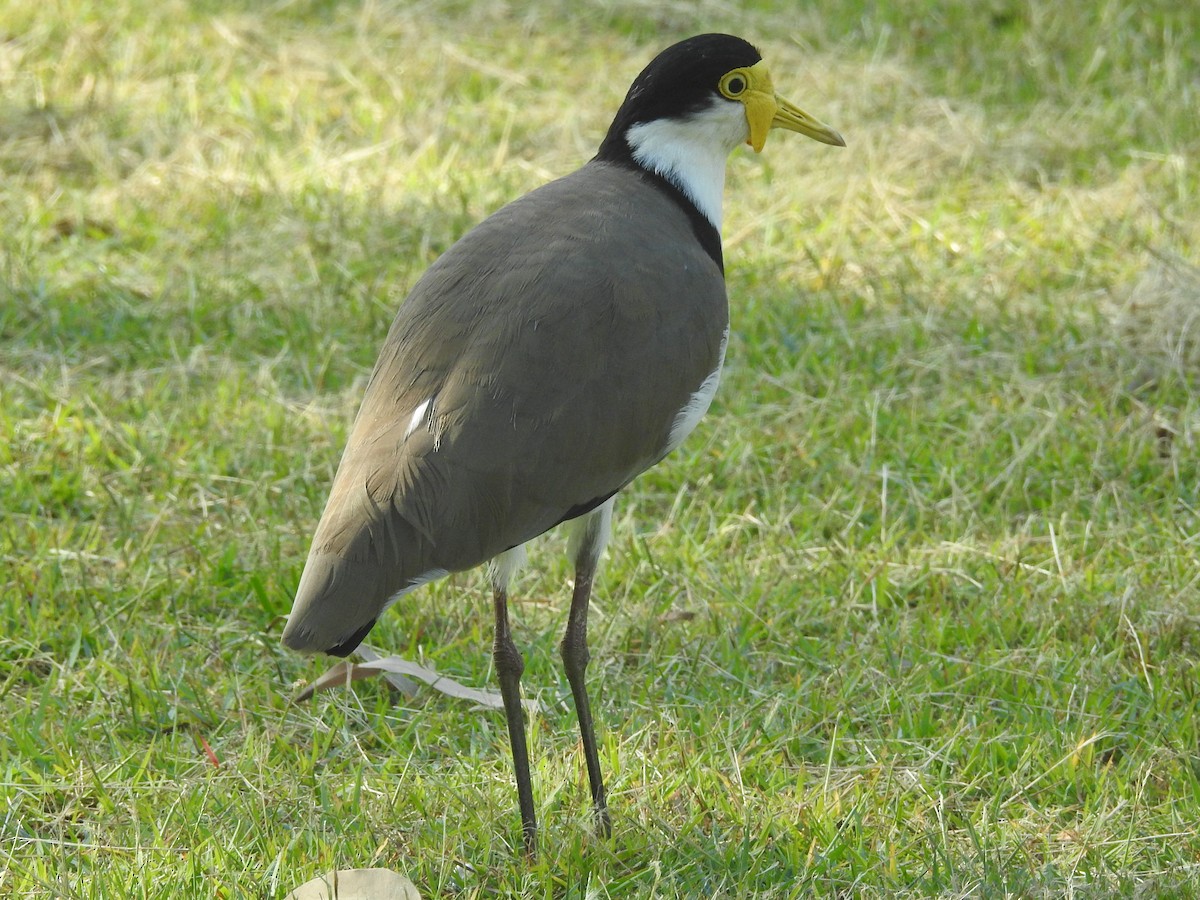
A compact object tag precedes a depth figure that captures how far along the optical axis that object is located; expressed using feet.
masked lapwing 18.62
